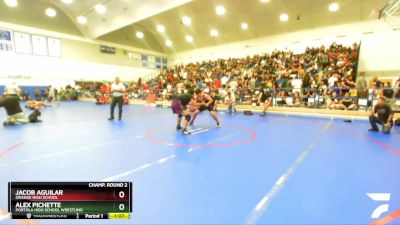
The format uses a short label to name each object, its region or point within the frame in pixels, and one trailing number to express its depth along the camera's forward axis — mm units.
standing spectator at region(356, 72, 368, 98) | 9648
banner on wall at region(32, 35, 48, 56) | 19688
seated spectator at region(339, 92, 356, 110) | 9775
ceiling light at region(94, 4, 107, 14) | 16100
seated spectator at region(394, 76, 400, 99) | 9220
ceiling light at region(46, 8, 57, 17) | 17266
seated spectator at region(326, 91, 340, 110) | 10108
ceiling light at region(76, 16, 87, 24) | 19467
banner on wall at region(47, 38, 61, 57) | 20688
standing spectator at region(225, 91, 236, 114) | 11742
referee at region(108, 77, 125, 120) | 8898
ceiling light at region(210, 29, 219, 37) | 22078
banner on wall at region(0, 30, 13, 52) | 17906
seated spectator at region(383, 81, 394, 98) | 9633
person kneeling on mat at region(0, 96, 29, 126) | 7477
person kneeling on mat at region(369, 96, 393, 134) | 6473
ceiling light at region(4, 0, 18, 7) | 14795
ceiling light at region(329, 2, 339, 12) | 14634
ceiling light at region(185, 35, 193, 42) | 24403
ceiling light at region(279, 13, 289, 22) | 17375
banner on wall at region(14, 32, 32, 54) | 18719
